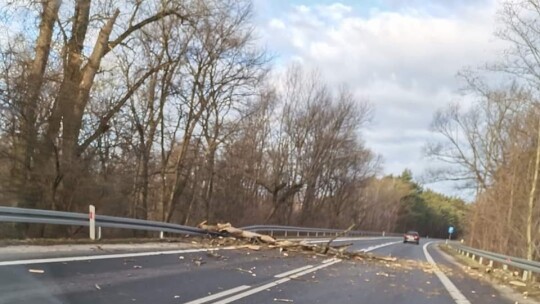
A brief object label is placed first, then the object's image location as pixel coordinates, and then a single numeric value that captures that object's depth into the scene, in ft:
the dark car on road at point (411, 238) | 214.69
